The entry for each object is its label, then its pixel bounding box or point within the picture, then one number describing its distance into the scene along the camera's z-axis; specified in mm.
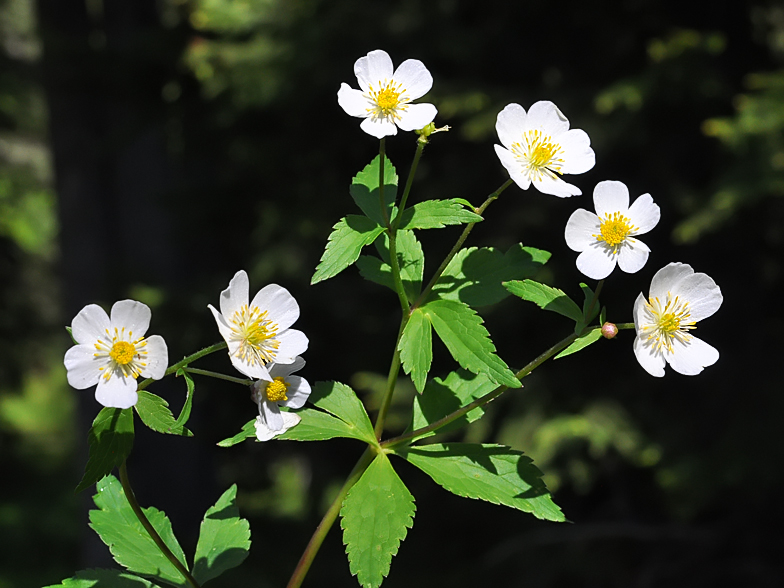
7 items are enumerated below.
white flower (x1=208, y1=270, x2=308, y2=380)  481
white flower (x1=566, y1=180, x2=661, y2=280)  490
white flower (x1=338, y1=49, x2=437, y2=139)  497
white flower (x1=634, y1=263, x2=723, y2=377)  491
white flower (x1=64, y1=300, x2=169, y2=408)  471
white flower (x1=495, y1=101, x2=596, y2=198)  499
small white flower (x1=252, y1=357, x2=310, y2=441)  485
